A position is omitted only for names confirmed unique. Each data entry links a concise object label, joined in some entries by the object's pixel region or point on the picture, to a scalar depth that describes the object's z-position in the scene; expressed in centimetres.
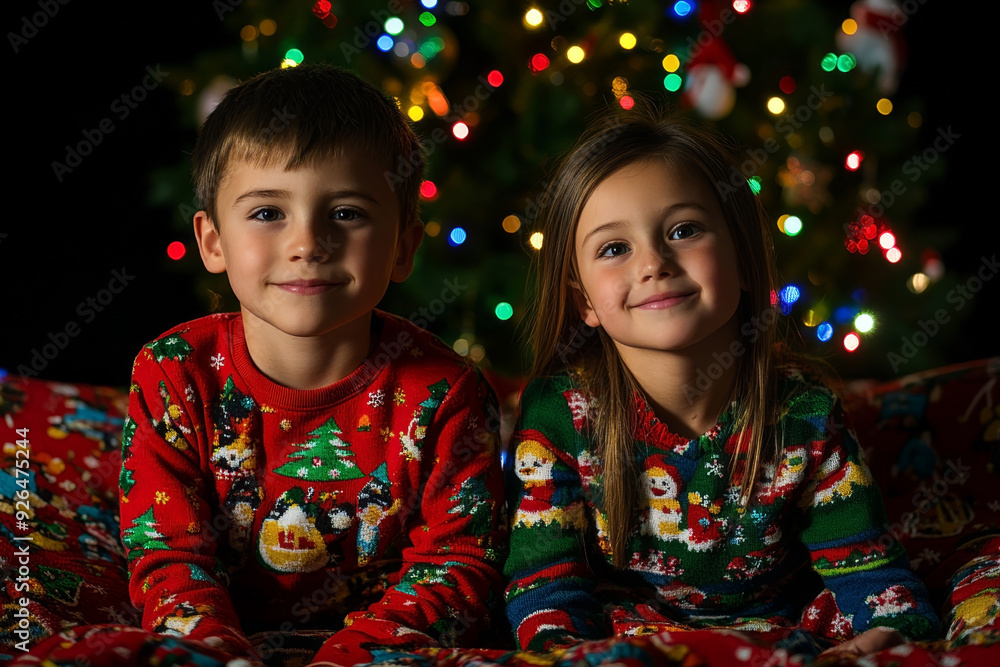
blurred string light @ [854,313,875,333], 224
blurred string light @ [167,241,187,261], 217
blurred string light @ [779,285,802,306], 143
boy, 109
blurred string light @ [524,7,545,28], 197
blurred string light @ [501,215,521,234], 211
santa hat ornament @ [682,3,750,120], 203
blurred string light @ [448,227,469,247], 205
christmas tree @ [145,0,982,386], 197
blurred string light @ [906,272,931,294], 234
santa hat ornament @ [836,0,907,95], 219
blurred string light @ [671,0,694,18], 203
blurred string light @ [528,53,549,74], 199
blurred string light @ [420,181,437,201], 199
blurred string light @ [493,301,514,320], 208
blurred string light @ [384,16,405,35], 195
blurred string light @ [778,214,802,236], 214
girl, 112
